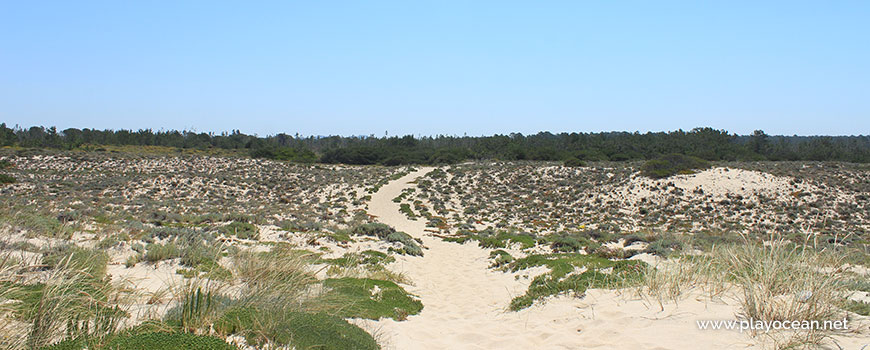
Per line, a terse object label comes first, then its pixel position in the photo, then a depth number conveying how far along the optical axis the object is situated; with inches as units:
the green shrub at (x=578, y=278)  287.6
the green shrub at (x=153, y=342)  142.5
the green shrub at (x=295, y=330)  176.1
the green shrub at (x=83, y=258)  237.8
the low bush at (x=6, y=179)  1184.4
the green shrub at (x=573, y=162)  1654.4
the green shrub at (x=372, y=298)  249.9
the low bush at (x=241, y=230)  550.6
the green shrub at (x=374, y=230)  693.9
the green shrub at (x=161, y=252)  323.6
